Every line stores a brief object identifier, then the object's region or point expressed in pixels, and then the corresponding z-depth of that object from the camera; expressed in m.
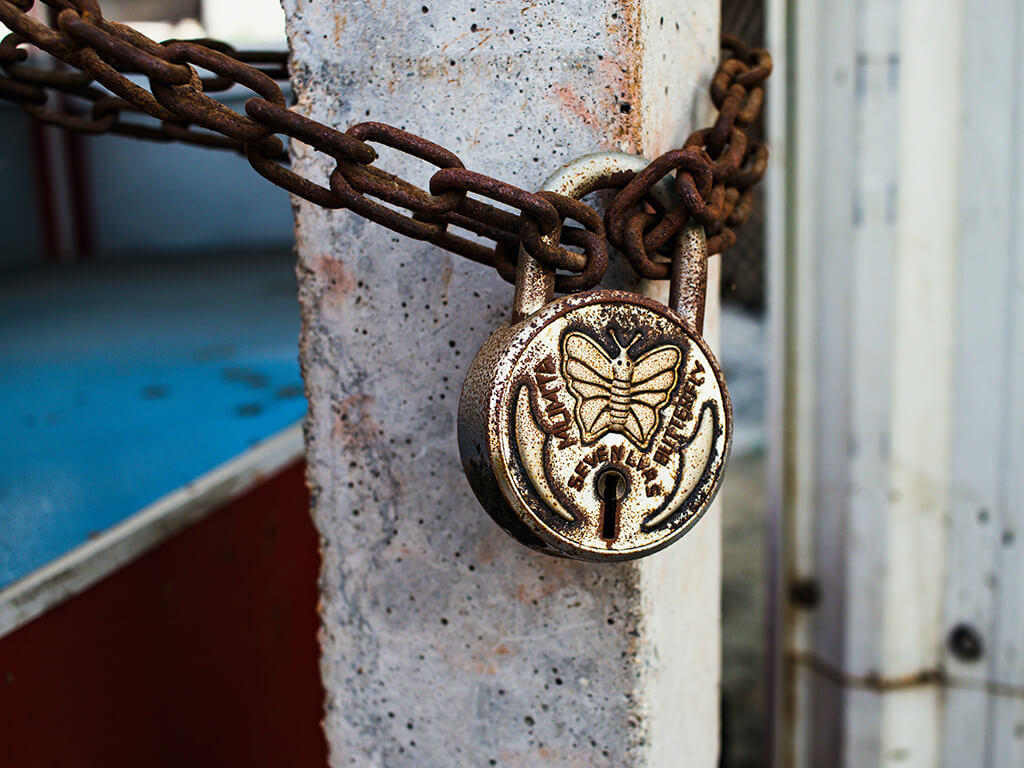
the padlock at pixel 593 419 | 0.54
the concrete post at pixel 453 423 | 0.64
